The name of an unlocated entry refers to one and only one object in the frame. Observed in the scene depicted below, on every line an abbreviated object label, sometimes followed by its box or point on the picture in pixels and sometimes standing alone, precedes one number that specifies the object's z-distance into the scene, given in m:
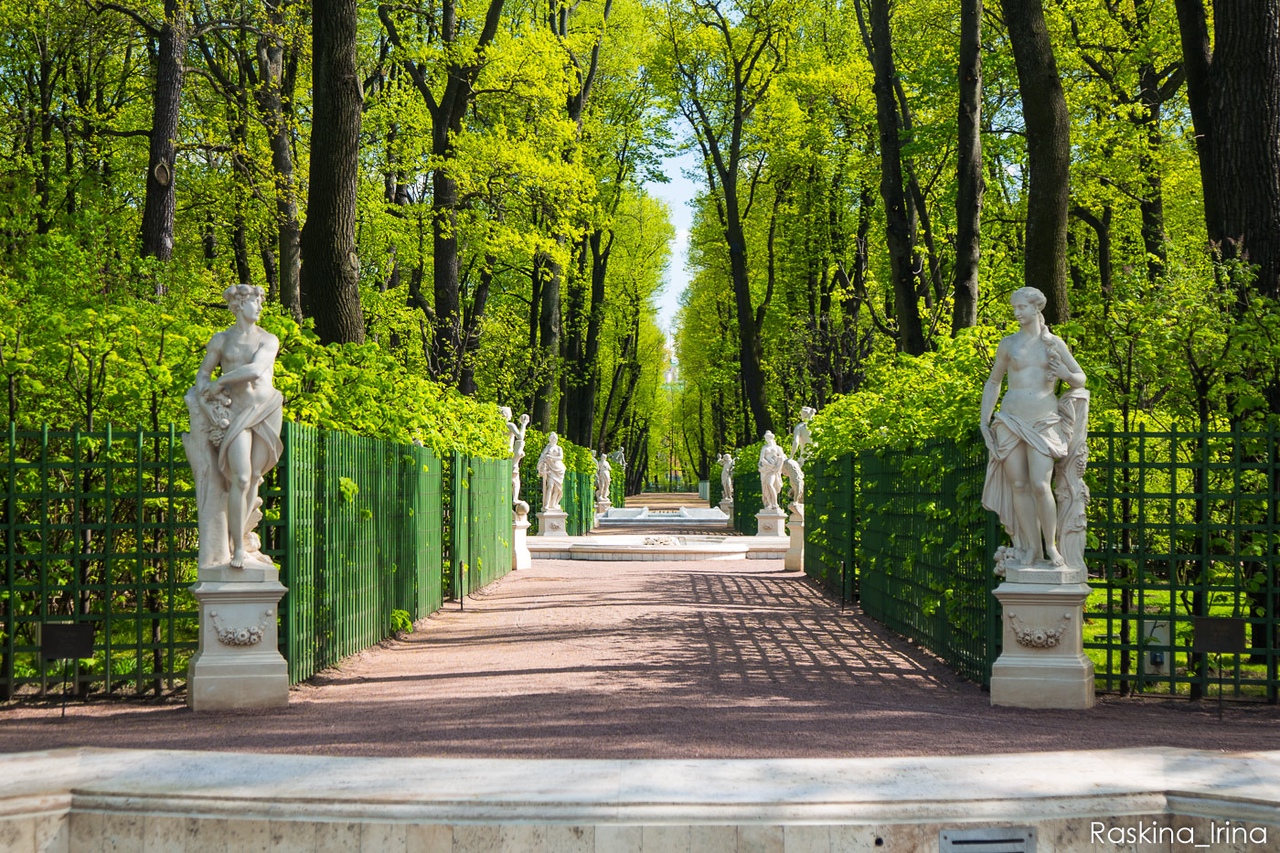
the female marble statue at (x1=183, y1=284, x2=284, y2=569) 8.86
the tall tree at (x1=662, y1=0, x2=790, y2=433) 34.69
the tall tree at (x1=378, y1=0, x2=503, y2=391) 22.72
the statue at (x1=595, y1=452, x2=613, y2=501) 53.72
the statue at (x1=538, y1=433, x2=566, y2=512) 32.56
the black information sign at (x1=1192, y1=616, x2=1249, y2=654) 8.61
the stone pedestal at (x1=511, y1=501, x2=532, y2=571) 24.83
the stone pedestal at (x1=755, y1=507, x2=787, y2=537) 31.48
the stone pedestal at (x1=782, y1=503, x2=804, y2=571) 24.25
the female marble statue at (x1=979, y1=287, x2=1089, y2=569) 9.12
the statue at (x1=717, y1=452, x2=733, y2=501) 52.40
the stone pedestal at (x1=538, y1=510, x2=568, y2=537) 32.94
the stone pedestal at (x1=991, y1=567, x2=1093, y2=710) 9.28
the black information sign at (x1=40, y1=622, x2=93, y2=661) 8.48
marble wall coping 5.91
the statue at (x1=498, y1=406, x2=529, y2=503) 26.05
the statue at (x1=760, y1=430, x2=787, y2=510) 29.21
